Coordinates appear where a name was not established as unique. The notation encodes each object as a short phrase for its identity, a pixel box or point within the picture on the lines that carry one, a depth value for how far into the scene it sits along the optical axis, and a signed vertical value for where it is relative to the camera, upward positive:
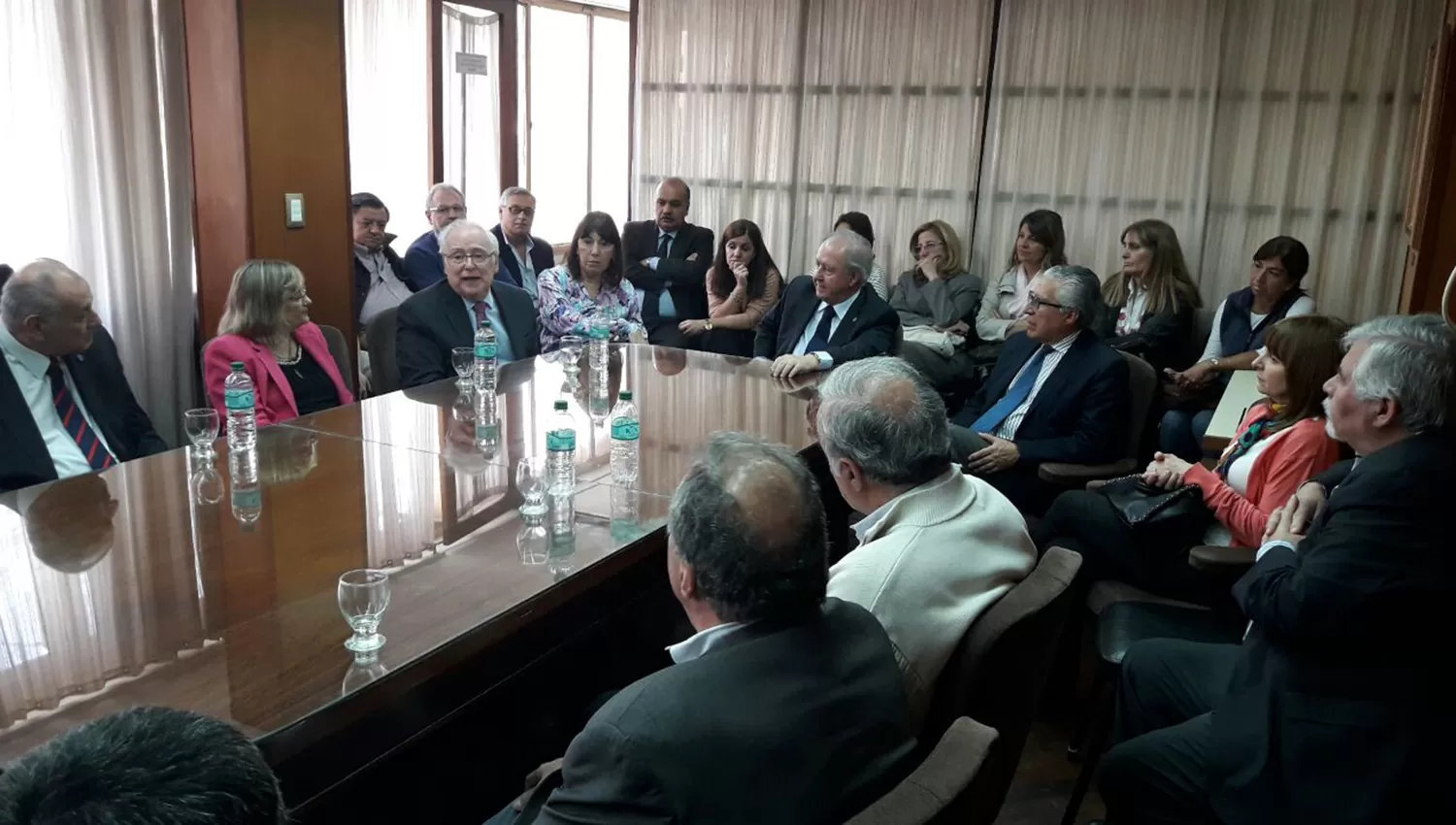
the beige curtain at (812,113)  5.96 +0.60
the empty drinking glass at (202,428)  2.42 -0.54
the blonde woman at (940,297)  5.21 -0.43
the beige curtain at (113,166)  3.93 +0.10
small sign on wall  6.43 +0.86
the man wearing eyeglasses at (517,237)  5.29 -0.17
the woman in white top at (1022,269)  5.37 -0.25
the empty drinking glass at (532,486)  2.24 -0.61
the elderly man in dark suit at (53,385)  2.64 -0.52
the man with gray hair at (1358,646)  1.72 -0.70
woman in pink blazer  3.00 -0.42
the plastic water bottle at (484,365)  3.30 -0.51
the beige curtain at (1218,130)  5.02 +0.48
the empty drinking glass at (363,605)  1.58 -0.61
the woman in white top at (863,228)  5.87 -0.08
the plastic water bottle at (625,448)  2.52 -0.61
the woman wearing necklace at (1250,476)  2.51 -0.62
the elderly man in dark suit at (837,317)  3.87 -0.39
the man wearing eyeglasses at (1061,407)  3.22 -0.57
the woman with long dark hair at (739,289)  5.53 -0.42
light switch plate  4.41 -0.05
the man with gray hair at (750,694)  1.11 -0.54
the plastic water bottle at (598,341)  3.75 -0.51
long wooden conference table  1.50 -0.67
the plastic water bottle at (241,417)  2.54 -0.54
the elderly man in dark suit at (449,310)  3.62 -0.38
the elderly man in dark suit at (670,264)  5.68 -0.30
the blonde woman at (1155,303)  4.94 -0.38
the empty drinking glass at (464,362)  3.36 -0.51
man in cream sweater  1.65 -0.52
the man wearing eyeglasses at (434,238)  5.28 -0.18
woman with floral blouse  4.36 -0.35
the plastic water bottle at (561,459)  2.35 -0.57
